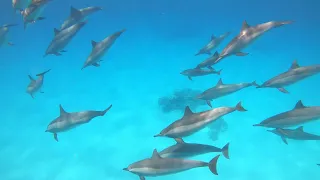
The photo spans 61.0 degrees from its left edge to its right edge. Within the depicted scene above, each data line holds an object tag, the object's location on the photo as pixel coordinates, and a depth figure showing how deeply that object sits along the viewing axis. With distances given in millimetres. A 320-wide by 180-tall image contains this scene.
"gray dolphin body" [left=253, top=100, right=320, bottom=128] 5184
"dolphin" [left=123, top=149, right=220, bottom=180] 4688
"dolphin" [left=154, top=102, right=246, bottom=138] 4840
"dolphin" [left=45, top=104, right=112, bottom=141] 5691
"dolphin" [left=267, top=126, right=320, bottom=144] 6414
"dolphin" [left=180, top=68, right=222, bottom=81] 6951
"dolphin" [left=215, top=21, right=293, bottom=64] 4980
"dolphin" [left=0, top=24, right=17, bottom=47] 7993
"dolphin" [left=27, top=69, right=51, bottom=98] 8812
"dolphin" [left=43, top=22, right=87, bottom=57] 6060
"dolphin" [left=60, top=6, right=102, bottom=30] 6633
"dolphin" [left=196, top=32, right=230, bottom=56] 8336
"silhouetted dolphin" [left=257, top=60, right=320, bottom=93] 5586
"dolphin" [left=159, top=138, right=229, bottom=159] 5004
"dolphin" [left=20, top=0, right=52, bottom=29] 5840
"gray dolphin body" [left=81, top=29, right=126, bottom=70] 5887
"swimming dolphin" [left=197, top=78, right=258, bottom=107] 6370
